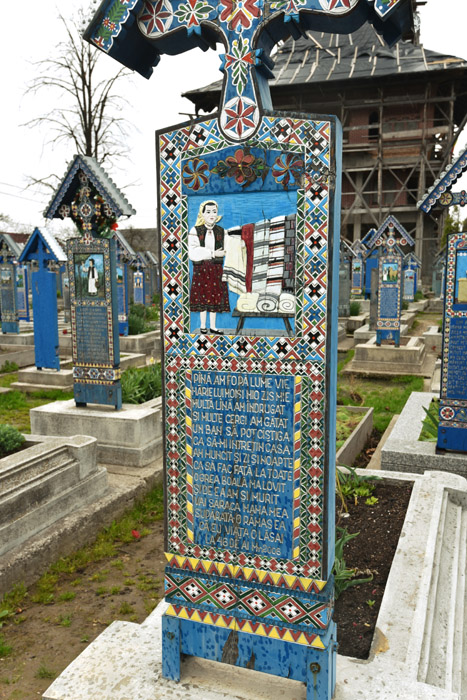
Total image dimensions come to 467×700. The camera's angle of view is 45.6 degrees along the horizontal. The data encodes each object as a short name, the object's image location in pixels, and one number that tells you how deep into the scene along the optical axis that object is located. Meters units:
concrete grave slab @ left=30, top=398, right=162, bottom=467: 6.60
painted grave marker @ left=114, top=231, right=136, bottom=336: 14.10
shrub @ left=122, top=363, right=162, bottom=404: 7.59
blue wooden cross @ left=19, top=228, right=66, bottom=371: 10.18
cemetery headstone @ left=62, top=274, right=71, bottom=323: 17.20
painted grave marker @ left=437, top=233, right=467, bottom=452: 5.92
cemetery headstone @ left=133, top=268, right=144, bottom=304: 22.06
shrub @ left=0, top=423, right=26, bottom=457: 5.34
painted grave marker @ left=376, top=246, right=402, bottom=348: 13.71
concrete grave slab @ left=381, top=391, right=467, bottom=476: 5.86
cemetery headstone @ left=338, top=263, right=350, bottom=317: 19.73
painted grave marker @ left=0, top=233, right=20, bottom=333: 15.11
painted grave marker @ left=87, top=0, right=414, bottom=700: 2.34
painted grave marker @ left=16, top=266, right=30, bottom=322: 17.81
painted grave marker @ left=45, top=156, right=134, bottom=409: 7.06
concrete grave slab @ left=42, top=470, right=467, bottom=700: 2.49
